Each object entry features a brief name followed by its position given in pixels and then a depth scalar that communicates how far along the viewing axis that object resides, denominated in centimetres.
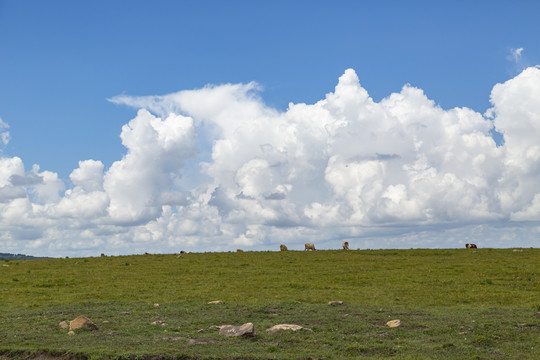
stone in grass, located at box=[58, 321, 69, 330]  2281
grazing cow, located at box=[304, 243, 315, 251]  6431
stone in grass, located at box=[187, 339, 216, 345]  1895
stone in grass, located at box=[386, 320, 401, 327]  2118
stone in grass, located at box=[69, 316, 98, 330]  2216
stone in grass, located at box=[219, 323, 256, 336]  1964
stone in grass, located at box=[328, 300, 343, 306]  2732
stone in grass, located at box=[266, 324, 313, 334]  2046
